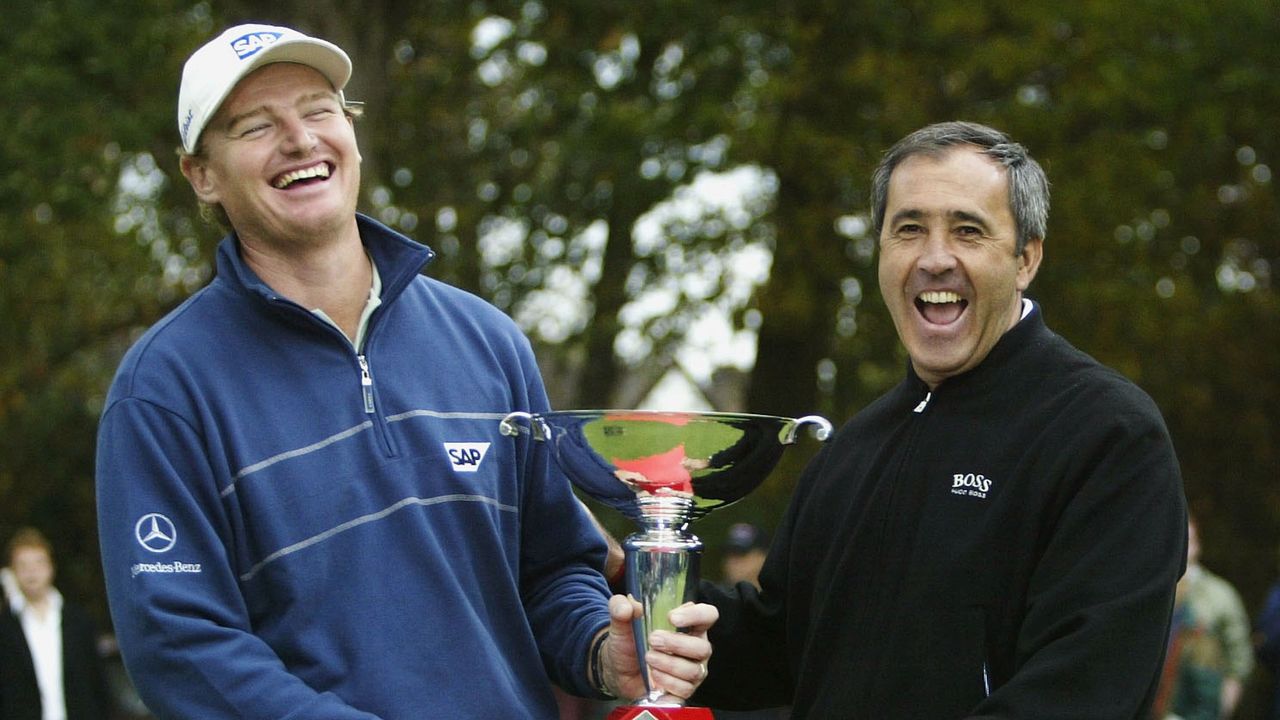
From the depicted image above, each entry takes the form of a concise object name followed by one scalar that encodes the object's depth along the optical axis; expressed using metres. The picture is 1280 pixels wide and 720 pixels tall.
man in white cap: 6.87
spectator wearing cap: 19.61
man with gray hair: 6.88
